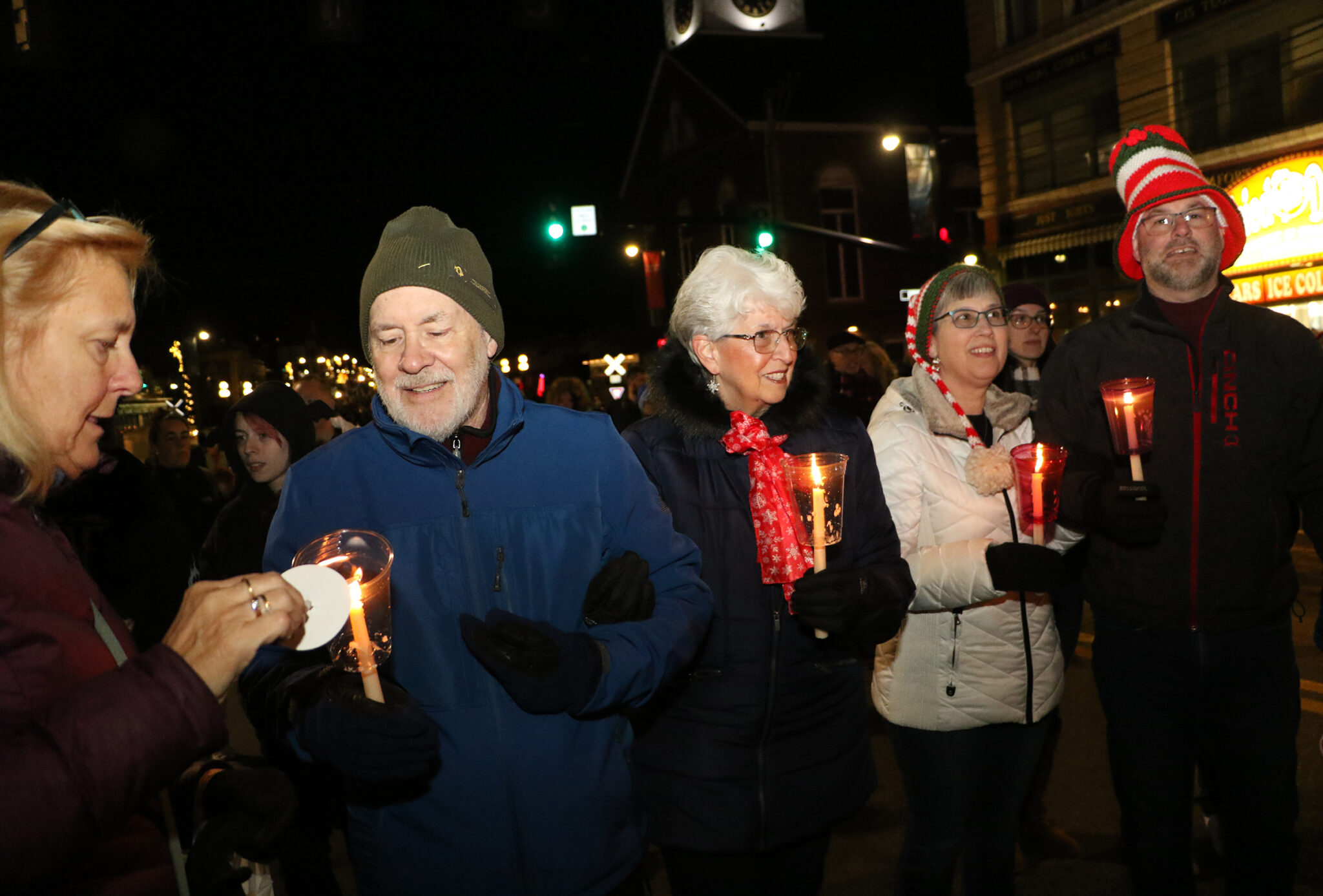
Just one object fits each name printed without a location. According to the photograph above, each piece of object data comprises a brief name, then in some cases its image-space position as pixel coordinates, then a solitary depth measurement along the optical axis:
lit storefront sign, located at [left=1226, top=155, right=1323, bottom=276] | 15.99
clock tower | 42.03
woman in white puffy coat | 3.19
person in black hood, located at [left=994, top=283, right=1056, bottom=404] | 5.79
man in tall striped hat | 3.18
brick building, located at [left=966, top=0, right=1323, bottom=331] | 16.39
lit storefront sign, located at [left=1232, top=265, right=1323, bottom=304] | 16.11
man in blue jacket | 2.17
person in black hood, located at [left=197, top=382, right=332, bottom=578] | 4.50
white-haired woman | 2.75
